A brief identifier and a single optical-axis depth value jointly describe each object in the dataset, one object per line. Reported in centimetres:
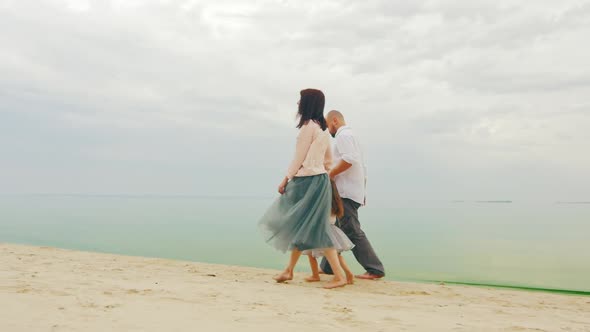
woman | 507
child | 527
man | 586
